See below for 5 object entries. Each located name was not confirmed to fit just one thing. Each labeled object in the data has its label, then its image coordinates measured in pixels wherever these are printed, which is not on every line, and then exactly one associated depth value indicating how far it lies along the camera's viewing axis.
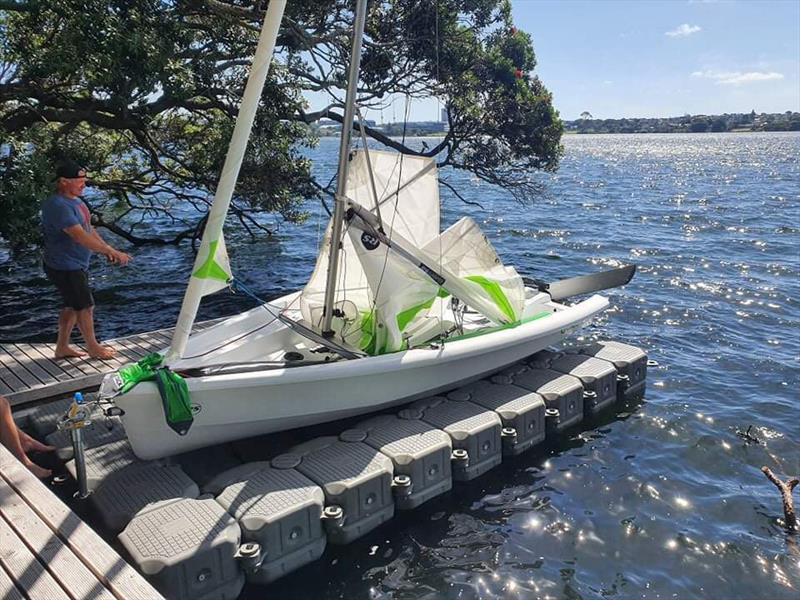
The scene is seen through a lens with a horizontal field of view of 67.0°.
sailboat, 6.49
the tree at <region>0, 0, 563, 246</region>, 10.66
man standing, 7.84
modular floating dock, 5.52
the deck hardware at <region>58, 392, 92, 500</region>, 5.97
